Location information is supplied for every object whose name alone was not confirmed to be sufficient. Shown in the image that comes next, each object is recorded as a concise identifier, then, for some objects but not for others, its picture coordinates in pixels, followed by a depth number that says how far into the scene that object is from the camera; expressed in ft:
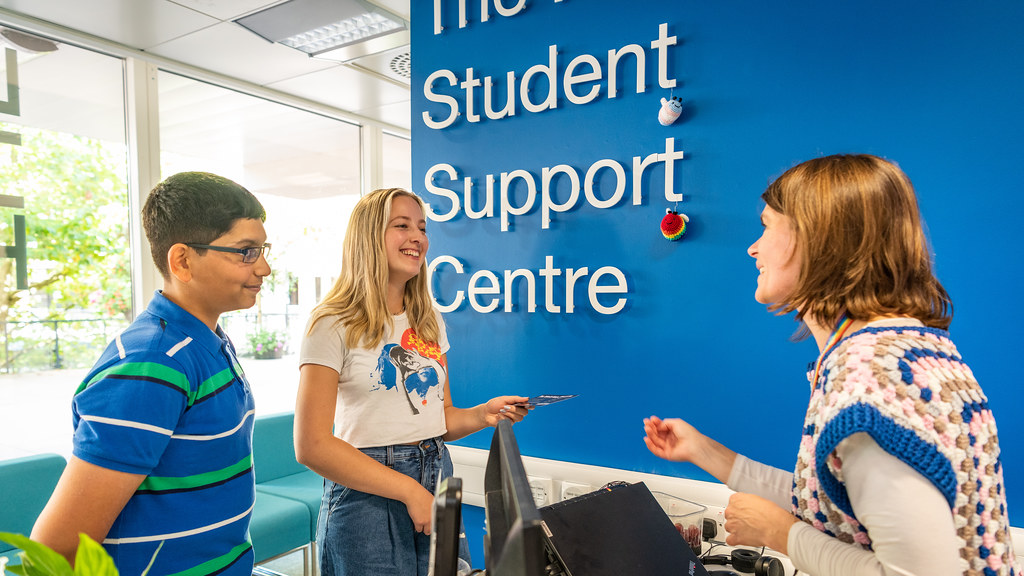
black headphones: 4.75
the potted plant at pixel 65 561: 2.27
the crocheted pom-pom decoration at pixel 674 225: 6.38
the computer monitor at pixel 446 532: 2.35
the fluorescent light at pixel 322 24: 9.87
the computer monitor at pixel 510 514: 1.75
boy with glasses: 3.48
